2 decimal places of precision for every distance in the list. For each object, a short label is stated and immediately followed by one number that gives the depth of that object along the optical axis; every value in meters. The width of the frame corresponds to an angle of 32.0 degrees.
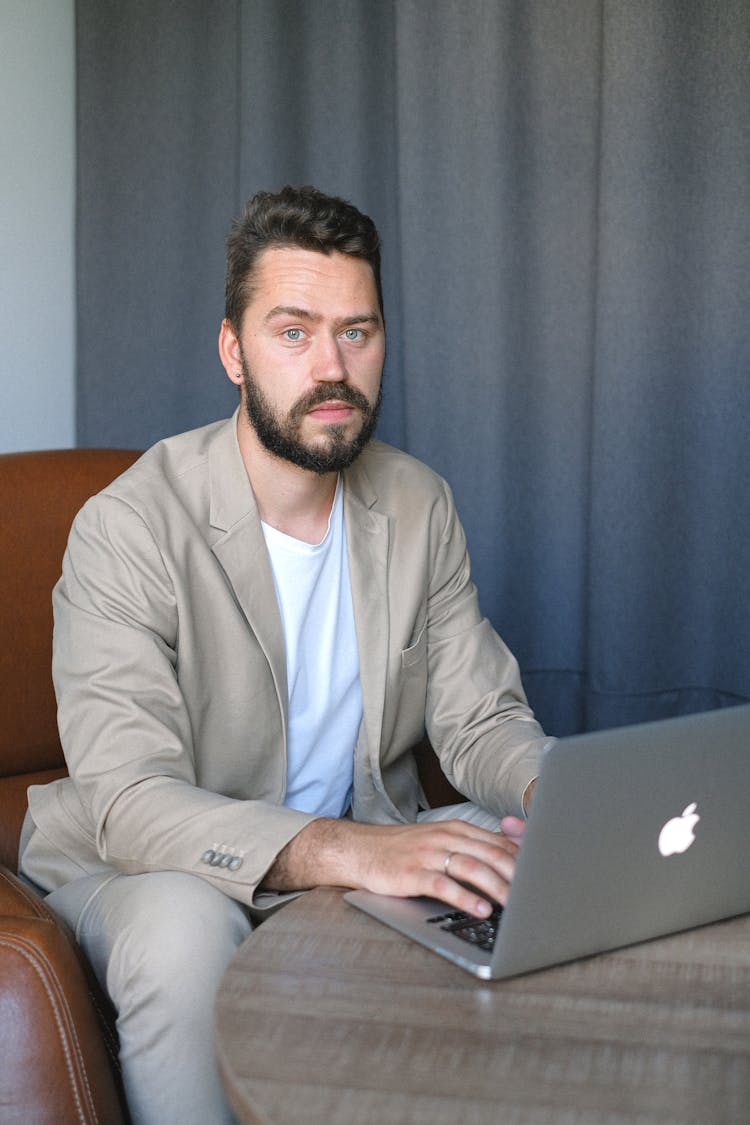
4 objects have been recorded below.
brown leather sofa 1.37
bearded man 1.56
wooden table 0.99
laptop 1.14
